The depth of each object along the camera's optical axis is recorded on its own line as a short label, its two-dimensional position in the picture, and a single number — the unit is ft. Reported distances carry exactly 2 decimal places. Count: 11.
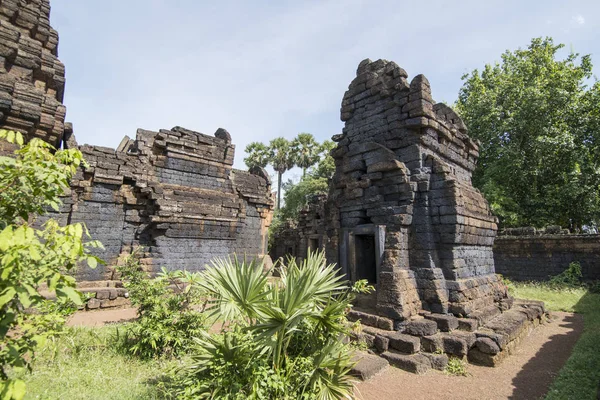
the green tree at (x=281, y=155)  125.70
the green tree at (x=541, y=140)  61.82
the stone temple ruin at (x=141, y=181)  23.41
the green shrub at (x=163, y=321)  16.79
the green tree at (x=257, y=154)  124.88
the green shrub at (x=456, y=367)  16.97
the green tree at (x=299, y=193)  105.40
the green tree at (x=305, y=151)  125.59
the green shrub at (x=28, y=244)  5.11
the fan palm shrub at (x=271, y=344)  11.04
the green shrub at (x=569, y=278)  44.78
